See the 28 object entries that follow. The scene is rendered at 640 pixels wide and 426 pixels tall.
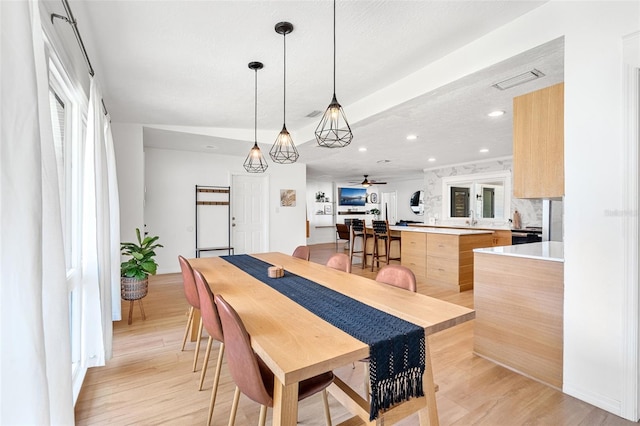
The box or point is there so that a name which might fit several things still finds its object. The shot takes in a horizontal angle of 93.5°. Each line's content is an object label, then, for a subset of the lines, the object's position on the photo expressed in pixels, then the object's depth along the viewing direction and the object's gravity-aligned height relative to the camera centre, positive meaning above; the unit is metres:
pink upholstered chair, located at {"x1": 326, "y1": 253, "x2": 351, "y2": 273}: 2.55 -0.46
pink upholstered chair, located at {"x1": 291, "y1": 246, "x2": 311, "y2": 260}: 3.18 -0.46
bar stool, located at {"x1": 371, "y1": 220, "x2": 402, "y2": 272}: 5.64 -0.55
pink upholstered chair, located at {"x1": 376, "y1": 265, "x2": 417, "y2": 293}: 1.87 -0.44
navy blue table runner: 1.15 -0.53
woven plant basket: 3.24 -0.84
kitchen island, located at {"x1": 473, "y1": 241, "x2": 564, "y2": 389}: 2.12 -0.76
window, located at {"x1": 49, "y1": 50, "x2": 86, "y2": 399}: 2.04 +0.33
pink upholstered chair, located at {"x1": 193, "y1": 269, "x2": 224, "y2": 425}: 1.57 -0.56
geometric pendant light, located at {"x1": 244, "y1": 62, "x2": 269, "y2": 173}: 2.70 +1.31
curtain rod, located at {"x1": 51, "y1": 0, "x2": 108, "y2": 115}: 1.57 +1.06
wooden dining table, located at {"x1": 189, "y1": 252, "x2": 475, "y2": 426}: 1.04 -0.50
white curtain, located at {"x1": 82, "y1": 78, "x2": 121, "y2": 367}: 2.25 -0.28
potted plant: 3.23 -0.67
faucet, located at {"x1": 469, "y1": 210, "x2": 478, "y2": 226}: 7.24 -0.22
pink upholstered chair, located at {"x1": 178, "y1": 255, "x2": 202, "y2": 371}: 2.18 -0.57
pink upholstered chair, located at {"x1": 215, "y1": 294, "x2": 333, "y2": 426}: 1.17 -0.63
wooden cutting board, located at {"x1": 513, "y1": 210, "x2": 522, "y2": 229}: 6.37 -0.24
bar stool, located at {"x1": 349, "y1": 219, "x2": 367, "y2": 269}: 6.33 -0.52
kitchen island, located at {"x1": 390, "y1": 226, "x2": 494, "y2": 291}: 4.55 -0.72
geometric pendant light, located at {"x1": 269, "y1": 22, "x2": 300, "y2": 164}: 2.12 +1.30
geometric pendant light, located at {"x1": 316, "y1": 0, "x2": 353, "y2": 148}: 2.03 +0.69
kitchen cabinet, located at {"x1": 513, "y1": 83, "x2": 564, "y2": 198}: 2.16 +0.50
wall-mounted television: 11.21 +0.52
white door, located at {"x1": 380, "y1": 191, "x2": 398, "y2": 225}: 10.99 +0.15
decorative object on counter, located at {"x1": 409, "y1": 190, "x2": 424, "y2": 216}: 9.77 +0.23
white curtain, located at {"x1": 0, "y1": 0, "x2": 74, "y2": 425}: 0.80 -0.05
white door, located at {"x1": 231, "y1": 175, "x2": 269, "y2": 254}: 6.34 -0.06
